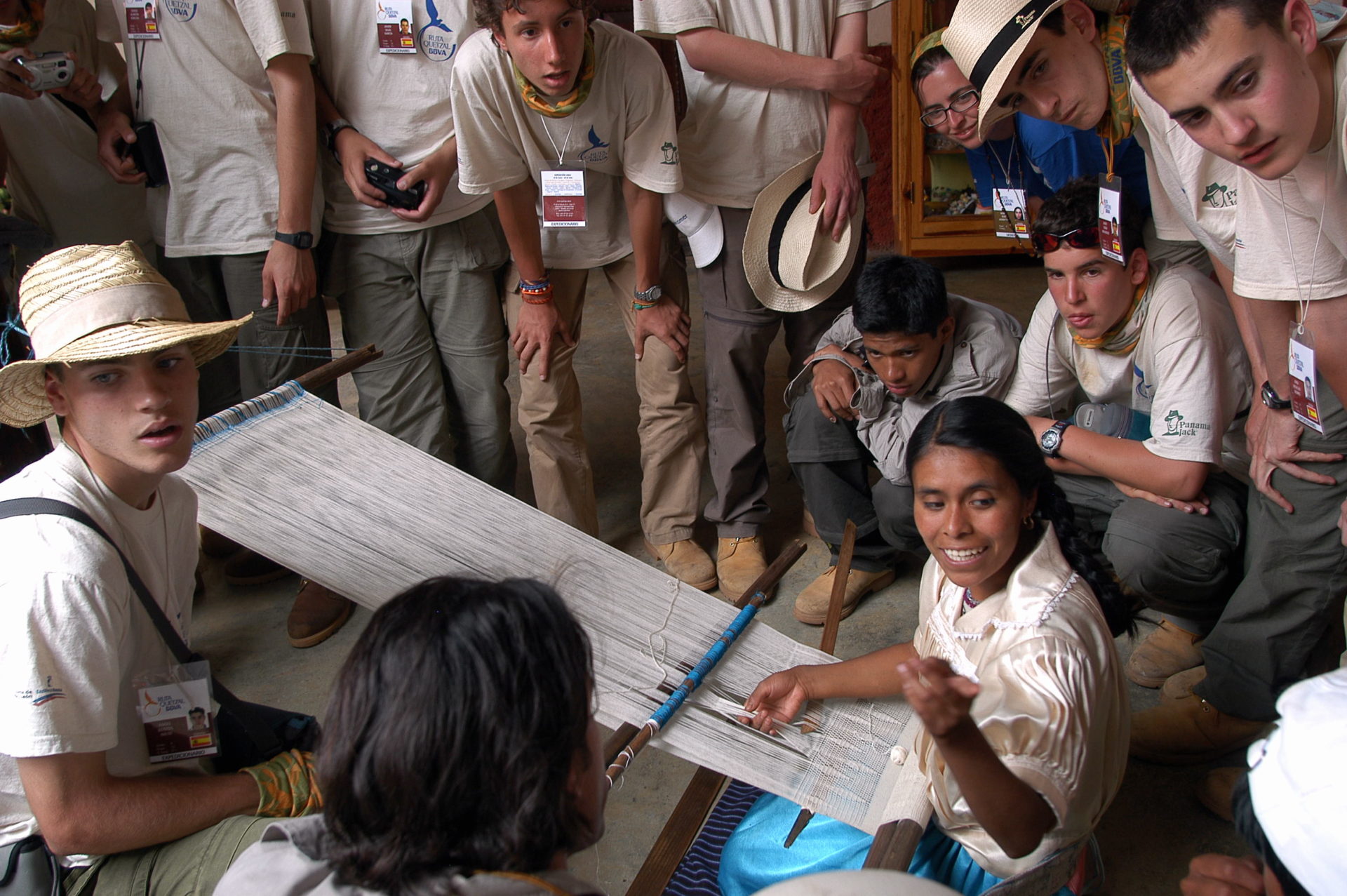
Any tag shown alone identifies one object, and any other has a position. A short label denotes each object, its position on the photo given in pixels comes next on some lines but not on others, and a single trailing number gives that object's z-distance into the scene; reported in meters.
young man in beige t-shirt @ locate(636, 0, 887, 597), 2.43
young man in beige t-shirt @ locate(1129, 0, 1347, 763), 1.39
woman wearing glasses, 2.18
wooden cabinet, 4.94
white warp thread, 1.52
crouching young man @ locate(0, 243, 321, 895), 1.21
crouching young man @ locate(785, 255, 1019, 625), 2.24
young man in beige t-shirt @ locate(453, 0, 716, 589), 2.29
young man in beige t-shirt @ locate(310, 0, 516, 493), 2.53
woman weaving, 1.22
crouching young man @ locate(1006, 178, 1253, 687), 1.95
